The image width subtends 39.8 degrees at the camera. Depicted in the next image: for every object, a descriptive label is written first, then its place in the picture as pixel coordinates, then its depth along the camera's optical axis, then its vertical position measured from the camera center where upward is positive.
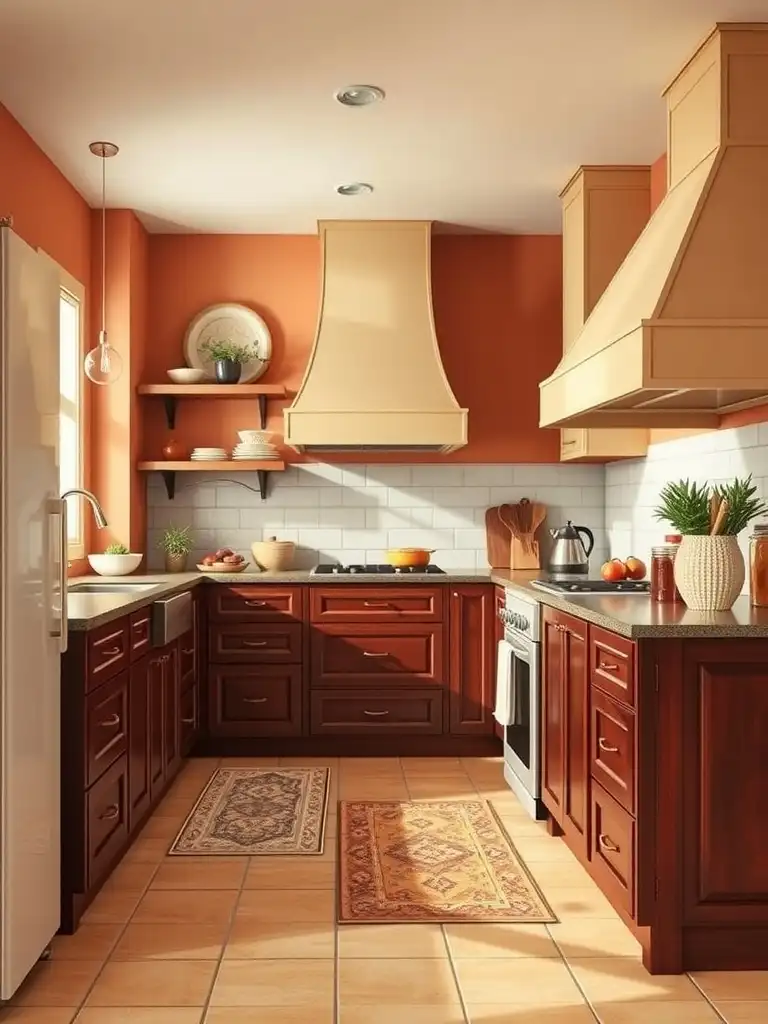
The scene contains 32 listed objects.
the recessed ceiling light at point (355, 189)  5.08 +1.56
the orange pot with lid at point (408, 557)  5.52 -0.24
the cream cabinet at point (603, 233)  4.88 +1.29
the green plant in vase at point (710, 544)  3.22 -0.10
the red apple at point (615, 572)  4.51 -0.26
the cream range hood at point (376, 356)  5.42 +0.81
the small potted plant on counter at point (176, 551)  5.59 -0.20
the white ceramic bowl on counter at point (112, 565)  5.14 -0.25
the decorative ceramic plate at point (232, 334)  5.85 +0.99
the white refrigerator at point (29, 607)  2.53 -0.24
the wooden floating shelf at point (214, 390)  5.61 +0.65
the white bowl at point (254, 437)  5.67 +0.40
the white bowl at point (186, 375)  5.66 +0.73
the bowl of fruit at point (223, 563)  5.46 -0.26
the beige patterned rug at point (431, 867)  3.25 -1.22
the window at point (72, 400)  5.09 +0.55
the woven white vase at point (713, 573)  3.21 -0.19
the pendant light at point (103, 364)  4.25 +0.60
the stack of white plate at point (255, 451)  5.64 +0.33
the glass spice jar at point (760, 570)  3.35 -0.19
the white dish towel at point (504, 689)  4.38 -0.75
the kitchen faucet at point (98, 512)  3.49 +0.00
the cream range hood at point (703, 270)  3.21 +0.77
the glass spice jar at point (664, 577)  3.56 -0.22
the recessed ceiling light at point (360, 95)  3.94 +1.57
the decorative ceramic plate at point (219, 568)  5.45 -0.29
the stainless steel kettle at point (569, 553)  5.09 -0.20
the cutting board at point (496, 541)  5.88 -0.16
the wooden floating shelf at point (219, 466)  5.60 +0.25
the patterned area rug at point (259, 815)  3.88 -1.22
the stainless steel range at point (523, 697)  4.16 -0.75
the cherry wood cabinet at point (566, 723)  3.45 -0.74
